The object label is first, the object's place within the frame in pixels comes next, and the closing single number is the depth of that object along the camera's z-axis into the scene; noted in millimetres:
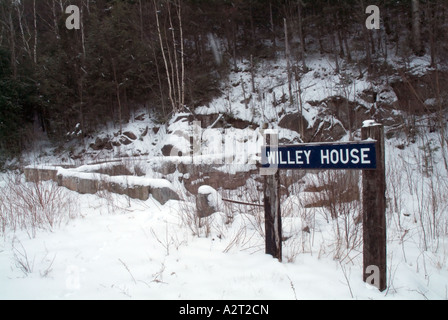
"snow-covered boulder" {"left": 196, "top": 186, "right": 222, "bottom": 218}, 3668
